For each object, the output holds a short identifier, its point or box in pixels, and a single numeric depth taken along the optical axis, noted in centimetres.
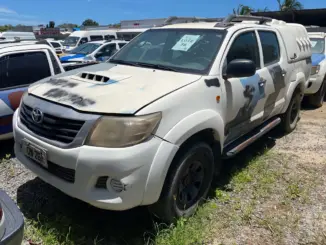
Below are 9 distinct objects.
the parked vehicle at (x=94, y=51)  1381
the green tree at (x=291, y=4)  3096
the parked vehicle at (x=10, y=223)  175
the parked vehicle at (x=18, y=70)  423
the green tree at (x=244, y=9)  2705
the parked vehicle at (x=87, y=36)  2323
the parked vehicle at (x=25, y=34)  1651
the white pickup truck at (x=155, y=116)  244
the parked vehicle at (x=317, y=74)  739
